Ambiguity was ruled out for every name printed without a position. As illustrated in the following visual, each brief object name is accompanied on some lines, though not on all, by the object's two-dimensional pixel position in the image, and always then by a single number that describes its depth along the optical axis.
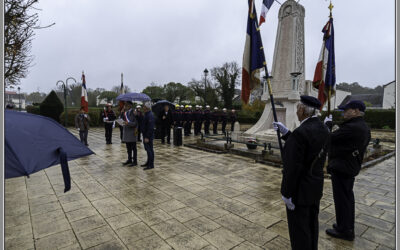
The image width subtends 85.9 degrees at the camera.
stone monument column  10.75
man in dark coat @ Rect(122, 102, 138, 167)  6.64
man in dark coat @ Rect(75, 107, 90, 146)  9.78
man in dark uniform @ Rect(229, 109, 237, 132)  17.06
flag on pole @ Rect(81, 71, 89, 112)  12.15
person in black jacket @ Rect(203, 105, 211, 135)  15.65
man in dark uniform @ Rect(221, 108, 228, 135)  16.54
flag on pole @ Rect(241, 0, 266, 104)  3.70
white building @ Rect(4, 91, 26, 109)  63.41
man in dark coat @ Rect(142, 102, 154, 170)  6.32
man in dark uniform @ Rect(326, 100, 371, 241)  2.98
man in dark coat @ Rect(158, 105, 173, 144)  11.50
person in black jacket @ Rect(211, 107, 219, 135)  16.19
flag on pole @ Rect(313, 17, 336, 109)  6.25
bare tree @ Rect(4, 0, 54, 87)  5.38
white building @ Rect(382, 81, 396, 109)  49.09
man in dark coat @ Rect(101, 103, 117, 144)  10.81
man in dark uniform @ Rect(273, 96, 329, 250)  2.23
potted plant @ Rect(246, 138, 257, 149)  8.58
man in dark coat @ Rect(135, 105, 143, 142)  9.59
